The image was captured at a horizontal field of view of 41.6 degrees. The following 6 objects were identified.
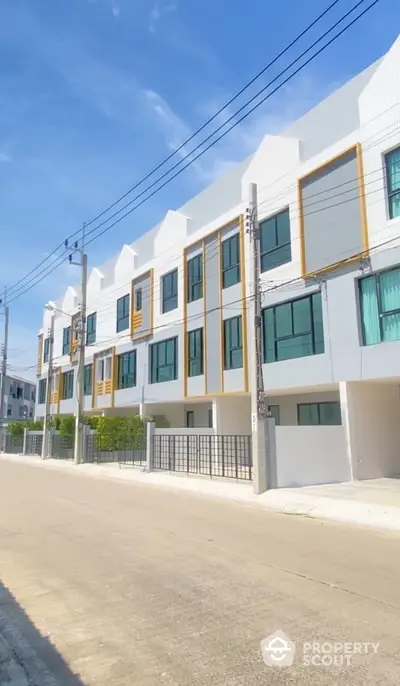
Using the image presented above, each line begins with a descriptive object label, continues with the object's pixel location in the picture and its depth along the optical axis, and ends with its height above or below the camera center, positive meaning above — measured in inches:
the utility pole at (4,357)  1763.0 +283.6
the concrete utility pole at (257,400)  571.5 +41.1
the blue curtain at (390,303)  617.0 +155.4
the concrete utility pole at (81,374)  1088.8 +137.7
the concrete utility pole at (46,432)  1331.2 +20.5
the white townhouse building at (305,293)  636.7 +217.3
